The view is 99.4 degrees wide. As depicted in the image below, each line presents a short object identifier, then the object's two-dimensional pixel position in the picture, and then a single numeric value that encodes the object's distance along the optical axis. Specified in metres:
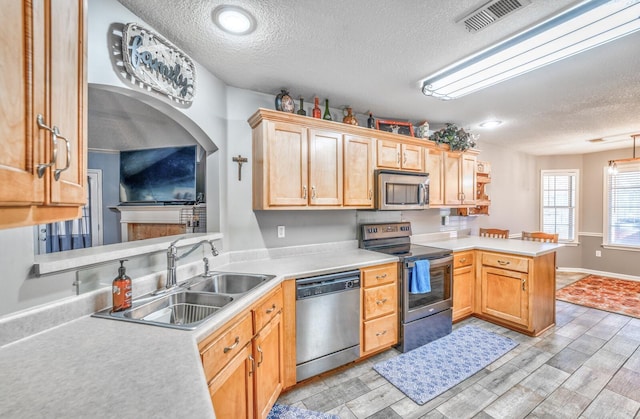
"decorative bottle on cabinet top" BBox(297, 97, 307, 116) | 2.61
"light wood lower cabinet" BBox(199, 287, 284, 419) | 1.23
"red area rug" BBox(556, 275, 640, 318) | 3.72
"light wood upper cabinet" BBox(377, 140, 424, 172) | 2.95
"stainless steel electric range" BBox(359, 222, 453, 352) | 2.59
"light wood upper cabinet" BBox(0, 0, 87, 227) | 0.53
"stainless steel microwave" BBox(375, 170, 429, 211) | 2.88
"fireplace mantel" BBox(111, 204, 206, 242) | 3.39
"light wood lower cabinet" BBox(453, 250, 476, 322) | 3.12
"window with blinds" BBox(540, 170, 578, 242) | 5.58
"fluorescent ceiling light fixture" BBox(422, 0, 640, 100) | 1.48
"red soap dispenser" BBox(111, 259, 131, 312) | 1.33
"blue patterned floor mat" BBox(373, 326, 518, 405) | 2.12
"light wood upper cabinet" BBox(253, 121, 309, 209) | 2.30
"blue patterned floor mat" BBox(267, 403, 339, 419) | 1.82
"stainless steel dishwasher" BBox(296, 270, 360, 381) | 2.08
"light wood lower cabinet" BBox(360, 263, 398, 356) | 2.39
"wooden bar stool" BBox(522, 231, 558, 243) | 3.65
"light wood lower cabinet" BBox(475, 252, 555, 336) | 2.89
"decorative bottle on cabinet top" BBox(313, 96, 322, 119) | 2.66
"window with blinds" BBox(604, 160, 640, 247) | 4.93
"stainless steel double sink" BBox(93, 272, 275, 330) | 1.32
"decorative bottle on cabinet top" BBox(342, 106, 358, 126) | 2.85
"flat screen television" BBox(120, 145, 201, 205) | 3.26
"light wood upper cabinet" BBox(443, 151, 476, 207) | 3.55
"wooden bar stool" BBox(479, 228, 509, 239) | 4.04
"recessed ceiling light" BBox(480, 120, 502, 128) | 3.53
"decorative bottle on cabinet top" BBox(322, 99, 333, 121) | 2.81
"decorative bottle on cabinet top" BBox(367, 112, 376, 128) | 3.05
